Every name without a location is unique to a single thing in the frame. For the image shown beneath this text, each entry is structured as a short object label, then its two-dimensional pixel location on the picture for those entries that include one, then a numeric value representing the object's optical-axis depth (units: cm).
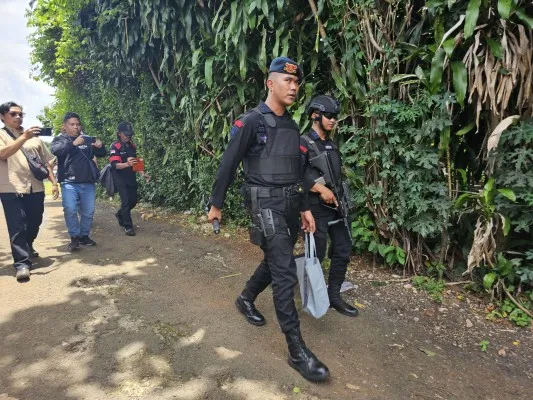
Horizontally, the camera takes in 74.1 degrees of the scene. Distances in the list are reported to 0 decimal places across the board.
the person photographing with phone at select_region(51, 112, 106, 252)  459
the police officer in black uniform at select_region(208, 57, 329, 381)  249
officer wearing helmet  310
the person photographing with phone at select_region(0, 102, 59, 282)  360
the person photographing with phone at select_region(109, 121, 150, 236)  543
